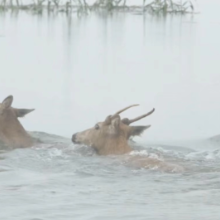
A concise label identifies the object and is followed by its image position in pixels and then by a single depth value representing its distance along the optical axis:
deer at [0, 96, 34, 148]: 14.25
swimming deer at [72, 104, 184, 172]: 13.64
